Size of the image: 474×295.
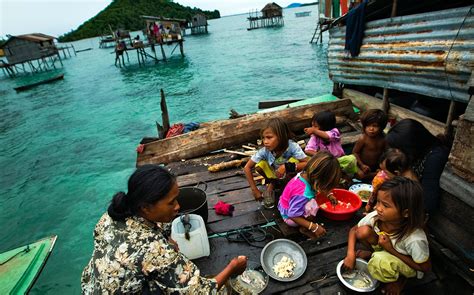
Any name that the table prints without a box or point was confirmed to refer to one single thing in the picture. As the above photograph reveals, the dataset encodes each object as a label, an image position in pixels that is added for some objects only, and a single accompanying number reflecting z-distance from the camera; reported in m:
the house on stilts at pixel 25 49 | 31.67
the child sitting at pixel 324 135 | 4.02
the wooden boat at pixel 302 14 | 90.62
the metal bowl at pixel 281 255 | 2.70
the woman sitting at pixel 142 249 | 1.65
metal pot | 3.38
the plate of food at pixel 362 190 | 3.63
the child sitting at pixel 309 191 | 2.64
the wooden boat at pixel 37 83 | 24.18
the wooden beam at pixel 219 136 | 5.53
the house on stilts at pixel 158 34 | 28.84
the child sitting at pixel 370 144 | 3.82
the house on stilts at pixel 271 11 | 54.50
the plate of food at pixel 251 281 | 2.45
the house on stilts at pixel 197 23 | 62.81
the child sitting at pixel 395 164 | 2.80
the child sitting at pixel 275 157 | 3.40
